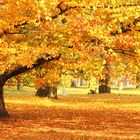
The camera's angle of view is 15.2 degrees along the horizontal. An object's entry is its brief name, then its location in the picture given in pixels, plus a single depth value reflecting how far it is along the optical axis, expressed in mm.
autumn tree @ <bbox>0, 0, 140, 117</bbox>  19562
